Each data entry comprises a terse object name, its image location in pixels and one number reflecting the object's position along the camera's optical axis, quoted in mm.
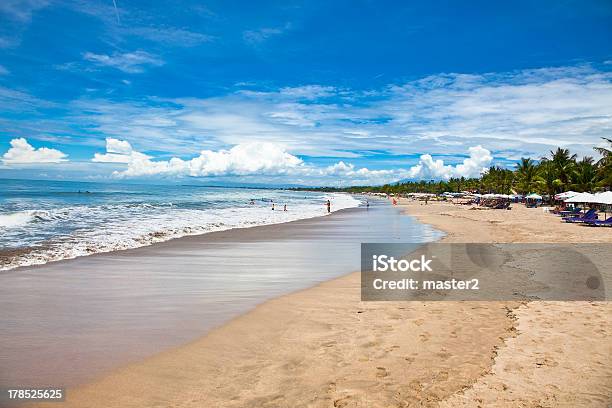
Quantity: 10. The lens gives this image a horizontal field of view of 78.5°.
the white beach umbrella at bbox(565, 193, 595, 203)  30617
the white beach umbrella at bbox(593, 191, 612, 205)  28155
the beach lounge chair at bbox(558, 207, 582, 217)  33025
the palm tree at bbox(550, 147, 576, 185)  56109
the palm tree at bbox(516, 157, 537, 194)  72688
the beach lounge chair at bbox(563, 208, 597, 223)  26484
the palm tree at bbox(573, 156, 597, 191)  50219
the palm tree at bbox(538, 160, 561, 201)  57262
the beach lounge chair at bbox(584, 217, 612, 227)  25297
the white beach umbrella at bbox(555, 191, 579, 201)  40475
